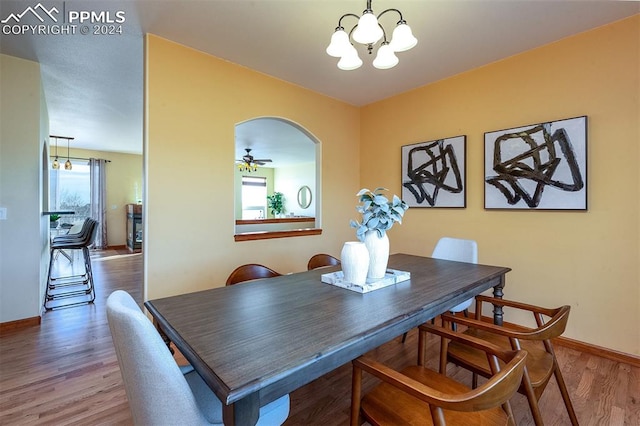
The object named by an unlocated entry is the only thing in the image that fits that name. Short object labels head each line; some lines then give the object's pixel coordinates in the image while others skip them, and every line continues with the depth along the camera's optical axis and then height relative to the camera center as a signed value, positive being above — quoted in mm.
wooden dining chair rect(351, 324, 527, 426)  798 -622
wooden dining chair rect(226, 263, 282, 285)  1845 -423
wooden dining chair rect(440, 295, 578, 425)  1171 -731
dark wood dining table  758 -416
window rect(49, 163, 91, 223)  6684 +476
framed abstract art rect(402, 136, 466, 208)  2977 +425
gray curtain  6871 +401
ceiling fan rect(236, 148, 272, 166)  6395 +1179
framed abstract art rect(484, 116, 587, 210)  2273 +389
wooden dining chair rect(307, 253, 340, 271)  2352 -419
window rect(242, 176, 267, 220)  9477 +480
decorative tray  1455 -378
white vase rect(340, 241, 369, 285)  1468 -260
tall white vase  1556 -216
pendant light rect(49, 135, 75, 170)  5639 +937
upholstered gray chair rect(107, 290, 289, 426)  750 -439
